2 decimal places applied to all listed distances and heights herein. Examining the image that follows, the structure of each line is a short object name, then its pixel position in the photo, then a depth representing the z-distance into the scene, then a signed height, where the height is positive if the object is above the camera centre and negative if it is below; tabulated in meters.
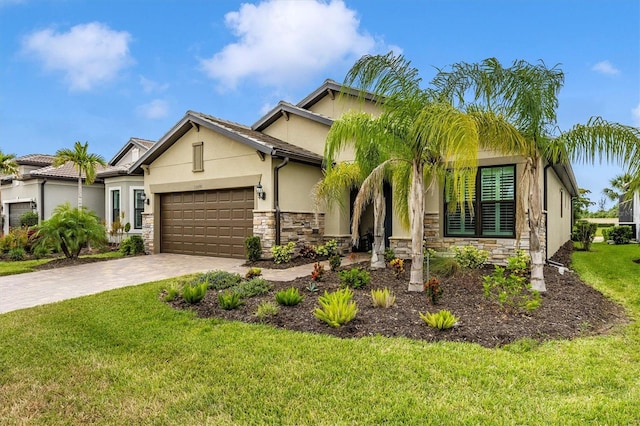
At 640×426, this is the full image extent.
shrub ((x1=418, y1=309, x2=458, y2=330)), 5.08 -1.44
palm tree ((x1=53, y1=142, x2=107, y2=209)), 17.48 +2.47
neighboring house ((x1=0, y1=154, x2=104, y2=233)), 20.16 +1.20
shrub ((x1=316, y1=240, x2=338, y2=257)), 12.91 -1.24
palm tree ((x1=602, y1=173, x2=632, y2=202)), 37.11 +2.38
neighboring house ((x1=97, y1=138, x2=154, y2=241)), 18.92 +0.69
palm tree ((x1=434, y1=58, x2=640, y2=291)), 7.27 +1.83
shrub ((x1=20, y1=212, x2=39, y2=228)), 19.86 -0.31
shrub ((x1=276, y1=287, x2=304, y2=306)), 6.32 -1.40
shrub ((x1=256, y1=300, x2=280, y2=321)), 5.81 -1.50
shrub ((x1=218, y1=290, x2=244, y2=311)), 6.27 -1.45
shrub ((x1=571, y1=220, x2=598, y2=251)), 17.62 -1.06
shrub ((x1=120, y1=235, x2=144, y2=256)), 15.35 -1.34
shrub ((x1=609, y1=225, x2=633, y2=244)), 21.33 -1.30
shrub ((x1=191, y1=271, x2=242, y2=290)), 8.10 -1.47
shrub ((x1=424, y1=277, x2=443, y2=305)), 6.25 -1.29
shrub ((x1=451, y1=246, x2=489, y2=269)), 10.18 -1.22
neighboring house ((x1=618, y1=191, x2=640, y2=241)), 22.49 -0.28
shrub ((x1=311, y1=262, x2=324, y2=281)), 8.17 -1.31
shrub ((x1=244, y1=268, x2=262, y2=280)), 8.85 -1.41
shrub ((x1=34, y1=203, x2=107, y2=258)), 12.85 -0.61
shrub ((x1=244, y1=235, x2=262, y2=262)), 12.07 -1.12
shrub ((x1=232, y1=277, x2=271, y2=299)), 7.23 -1.47
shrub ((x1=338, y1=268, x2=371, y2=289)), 7.65 -1.34
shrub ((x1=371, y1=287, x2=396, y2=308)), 6.11 -1.39
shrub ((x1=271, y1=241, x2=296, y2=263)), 11.78 -1.26
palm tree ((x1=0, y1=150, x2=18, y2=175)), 20.03 +2.57
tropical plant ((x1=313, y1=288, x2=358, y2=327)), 5.29 -1.39
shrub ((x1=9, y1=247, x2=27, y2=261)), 14.29 -1.51
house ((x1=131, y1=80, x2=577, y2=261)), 10.79 +0.66
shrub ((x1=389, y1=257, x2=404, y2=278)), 8.80 -1.28
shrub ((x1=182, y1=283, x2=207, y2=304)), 6.66 -1.40
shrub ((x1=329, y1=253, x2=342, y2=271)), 9.83 -1.29
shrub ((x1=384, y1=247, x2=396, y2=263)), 11.06 -1.24
